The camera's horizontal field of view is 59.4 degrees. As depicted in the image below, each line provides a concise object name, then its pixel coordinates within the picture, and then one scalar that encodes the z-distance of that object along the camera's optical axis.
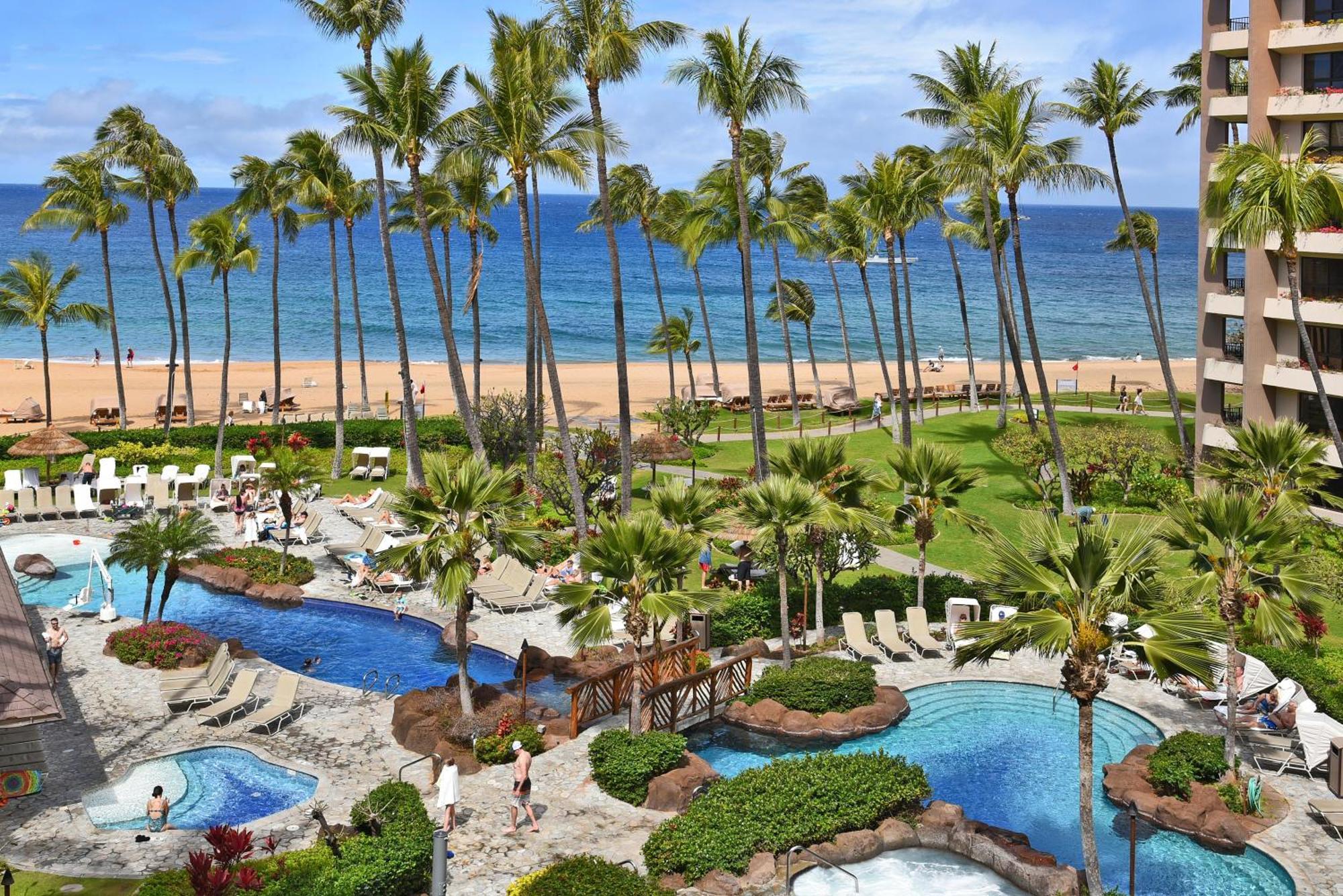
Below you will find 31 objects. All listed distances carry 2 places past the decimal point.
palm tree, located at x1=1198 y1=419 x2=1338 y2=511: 25.14
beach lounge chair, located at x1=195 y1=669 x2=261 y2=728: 21.70
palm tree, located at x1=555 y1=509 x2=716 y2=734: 19.52
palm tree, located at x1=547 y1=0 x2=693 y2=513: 31.11
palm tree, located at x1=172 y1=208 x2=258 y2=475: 41.06
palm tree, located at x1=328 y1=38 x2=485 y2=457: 31.84
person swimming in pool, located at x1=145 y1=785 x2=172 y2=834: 17.36
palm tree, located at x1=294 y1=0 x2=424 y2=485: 34.43
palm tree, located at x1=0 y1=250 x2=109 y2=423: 46.28
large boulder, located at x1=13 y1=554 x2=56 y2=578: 30.83
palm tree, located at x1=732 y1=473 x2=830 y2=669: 22.75
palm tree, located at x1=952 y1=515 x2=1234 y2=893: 14.64
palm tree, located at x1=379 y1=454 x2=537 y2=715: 20.02
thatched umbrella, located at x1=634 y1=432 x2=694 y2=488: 38.88
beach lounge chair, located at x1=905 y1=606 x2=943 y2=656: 25.56
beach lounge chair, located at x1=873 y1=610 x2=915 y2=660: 25.50
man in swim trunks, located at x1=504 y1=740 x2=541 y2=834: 17.78
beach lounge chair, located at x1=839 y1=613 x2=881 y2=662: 25.17
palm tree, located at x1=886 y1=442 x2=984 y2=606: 25.77
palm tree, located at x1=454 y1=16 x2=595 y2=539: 29.73
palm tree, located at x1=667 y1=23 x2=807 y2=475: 31.39
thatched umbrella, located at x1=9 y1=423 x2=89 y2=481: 37.97
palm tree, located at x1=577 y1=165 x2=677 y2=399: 52.38
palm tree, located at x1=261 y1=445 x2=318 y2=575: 30.38
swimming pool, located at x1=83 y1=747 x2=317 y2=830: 18.31
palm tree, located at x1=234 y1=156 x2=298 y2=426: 41.97
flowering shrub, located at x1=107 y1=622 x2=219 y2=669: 24.53
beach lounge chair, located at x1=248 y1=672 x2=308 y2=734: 21.52
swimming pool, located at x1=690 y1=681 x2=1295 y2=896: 16.95
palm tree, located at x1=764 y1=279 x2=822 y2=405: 60.00
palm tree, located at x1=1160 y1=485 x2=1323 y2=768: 18.69
